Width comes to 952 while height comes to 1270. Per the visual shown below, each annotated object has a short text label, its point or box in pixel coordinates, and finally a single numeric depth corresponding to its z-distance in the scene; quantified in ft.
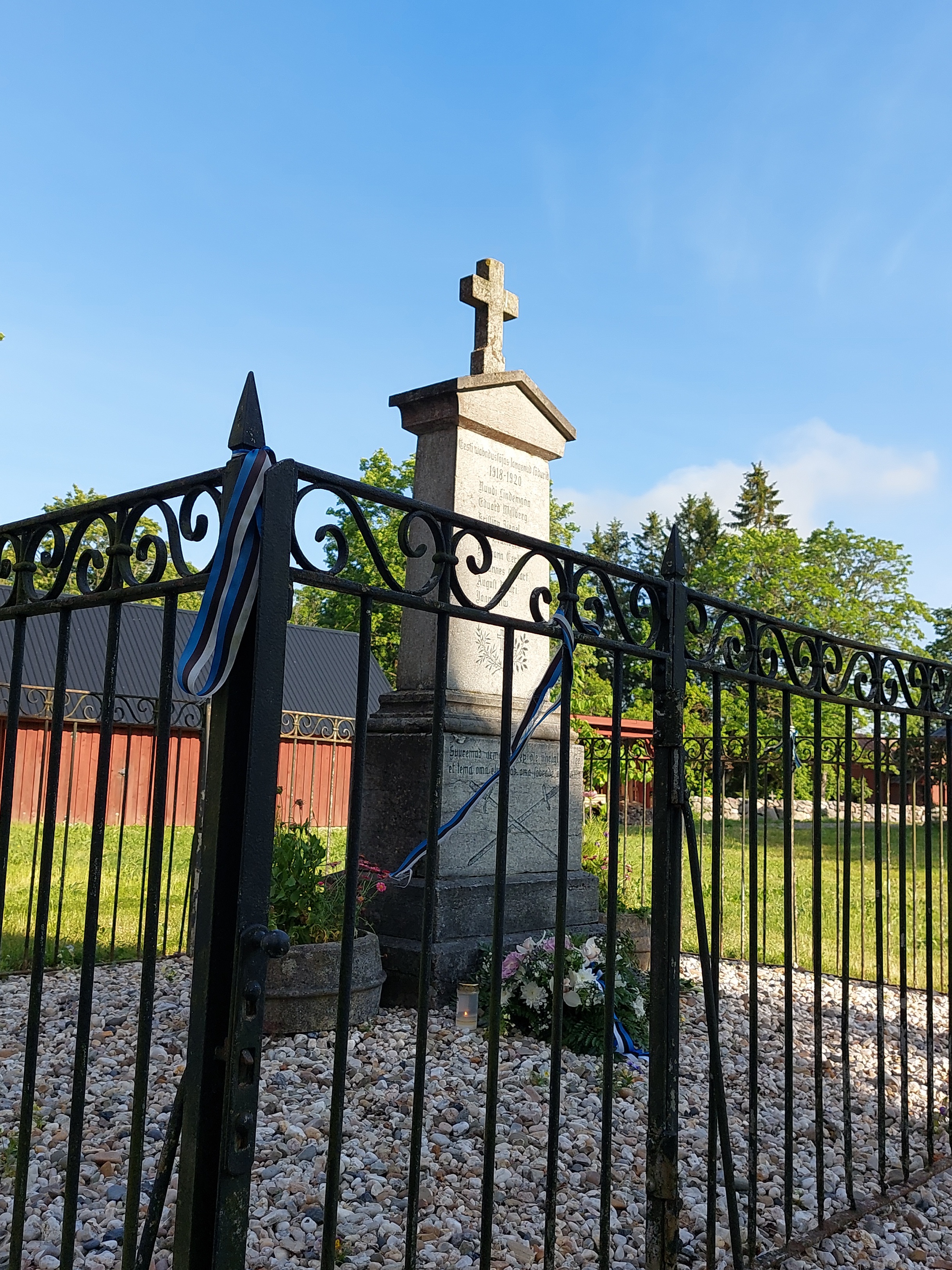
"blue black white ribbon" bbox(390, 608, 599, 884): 8.53
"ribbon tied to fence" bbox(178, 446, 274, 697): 6.14
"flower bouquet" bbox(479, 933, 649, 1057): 16.89
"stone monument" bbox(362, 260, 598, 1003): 19.26
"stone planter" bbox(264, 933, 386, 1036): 15.94
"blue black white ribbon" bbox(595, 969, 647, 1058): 16.52
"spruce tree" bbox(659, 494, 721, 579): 162.50
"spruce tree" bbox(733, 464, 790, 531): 159.12
